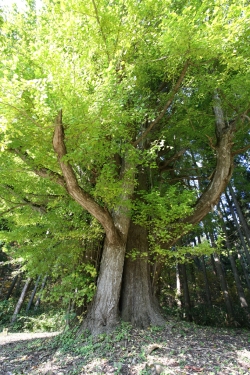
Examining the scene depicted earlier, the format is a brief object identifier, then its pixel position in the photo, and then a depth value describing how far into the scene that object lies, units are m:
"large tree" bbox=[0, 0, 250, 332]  2.76
